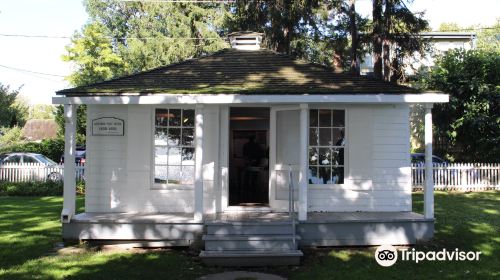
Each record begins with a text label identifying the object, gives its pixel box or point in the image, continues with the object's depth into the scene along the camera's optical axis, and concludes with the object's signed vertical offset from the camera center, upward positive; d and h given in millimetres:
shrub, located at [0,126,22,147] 32537 +819
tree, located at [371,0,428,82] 19453 +4384
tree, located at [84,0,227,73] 36281 +8440
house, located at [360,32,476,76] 35312 +7519
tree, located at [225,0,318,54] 21578 +5728
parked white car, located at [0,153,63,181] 20609 -959
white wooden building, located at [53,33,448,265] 9336 -105
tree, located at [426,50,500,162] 20859 +1847
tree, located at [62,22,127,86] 40906 +7150
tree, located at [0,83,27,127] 25516 +2067
